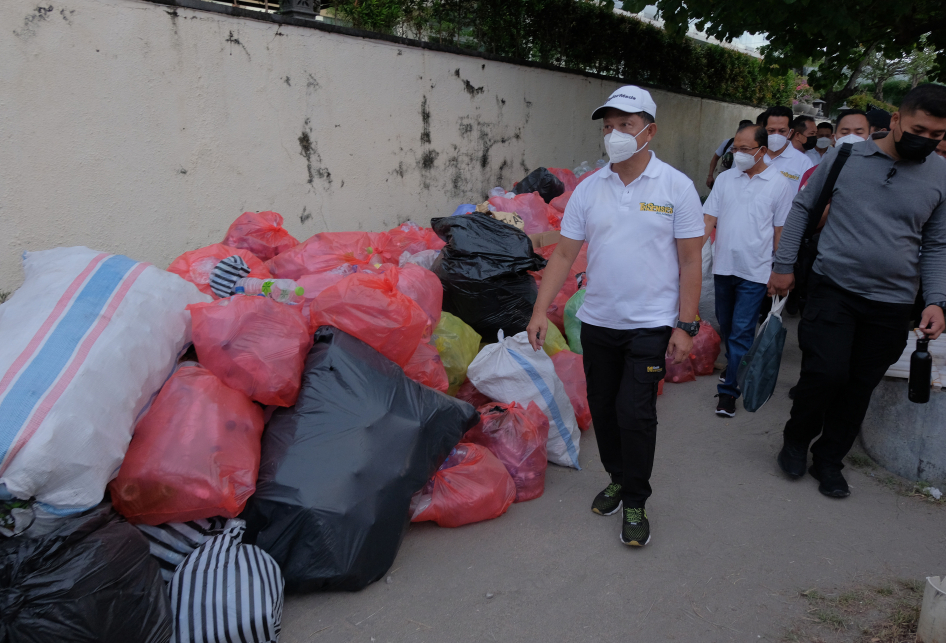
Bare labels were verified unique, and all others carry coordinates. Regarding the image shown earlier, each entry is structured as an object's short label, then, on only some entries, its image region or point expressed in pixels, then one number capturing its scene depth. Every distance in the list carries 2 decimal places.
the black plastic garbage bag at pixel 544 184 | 6.18
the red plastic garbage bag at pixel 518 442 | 3.03
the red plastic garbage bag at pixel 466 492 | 2.74
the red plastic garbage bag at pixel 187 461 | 2.15
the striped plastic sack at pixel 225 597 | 2.05
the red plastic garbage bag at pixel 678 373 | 4.62
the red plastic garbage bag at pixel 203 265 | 3.23
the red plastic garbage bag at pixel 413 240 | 4.53
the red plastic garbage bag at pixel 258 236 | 3.90
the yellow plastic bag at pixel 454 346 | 3.56
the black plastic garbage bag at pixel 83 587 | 1.69
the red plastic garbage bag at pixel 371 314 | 2.85
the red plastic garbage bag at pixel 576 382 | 3.71
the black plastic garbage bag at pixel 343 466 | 2.29
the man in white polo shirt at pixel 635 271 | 2.48
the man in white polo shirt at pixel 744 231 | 3.90
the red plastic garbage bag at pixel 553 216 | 5.54
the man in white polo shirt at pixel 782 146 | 4.40
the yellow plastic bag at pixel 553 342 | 3.92
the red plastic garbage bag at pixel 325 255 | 3.67
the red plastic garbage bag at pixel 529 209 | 5.37
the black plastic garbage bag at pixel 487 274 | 3.95
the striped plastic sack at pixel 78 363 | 1.89
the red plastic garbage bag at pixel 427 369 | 3.22
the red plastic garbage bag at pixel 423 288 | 3.46
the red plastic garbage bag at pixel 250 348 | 2.50
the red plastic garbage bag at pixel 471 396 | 3.62
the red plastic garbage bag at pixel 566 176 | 6.54
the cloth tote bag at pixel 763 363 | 3.27
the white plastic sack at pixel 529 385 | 3.33
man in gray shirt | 2.72
